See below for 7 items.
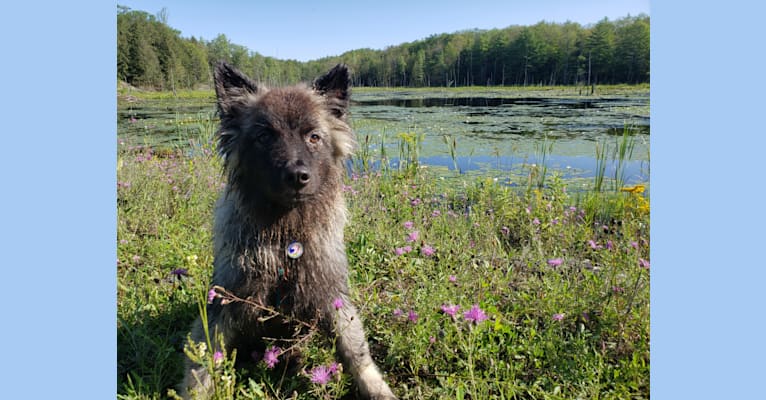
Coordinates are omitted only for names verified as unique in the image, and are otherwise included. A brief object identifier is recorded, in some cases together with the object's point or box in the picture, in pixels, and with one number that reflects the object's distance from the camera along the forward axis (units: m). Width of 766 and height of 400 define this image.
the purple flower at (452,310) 0.68
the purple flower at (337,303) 0.75
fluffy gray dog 0.78
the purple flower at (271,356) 0.70
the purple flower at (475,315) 0.65
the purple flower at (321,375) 0.66
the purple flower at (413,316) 0.81
